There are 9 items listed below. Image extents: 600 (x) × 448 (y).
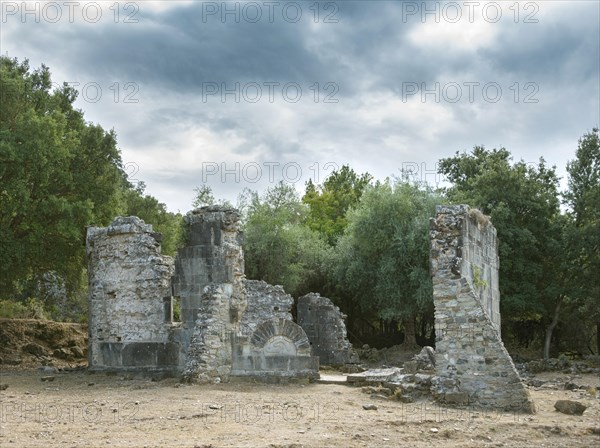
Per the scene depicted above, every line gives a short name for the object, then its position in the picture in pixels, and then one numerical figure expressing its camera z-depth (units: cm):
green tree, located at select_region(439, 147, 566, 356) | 2828
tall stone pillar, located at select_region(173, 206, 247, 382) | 1775
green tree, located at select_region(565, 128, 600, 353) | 2792
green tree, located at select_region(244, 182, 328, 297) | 3288
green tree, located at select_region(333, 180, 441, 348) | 2897
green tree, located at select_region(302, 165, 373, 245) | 4262
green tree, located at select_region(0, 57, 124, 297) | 2136
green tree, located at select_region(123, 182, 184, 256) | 2950
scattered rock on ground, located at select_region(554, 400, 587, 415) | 1241
